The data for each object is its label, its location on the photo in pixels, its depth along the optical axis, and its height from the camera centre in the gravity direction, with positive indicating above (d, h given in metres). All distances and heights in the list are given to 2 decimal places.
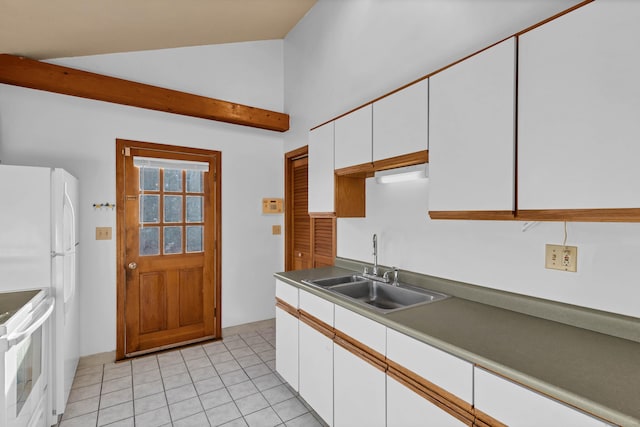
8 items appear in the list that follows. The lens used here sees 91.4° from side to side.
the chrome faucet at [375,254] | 2.33 -0.34
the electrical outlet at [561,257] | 1.38 -0.22
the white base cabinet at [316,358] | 1.91 -0.97
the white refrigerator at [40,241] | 1.89 -0.20
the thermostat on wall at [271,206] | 3.74 +0.04
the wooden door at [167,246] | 3.00 -0.38
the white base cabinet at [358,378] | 1.54 -0.90
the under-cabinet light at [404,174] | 1.84 +0.22
